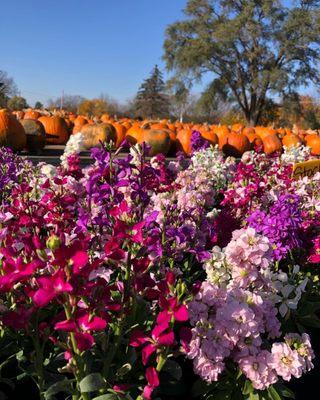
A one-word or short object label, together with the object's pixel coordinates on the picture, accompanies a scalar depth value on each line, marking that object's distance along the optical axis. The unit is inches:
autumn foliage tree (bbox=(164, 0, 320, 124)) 1217.4
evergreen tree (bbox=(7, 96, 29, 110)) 1643.2
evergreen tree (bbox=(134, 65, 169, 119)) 2380.7
